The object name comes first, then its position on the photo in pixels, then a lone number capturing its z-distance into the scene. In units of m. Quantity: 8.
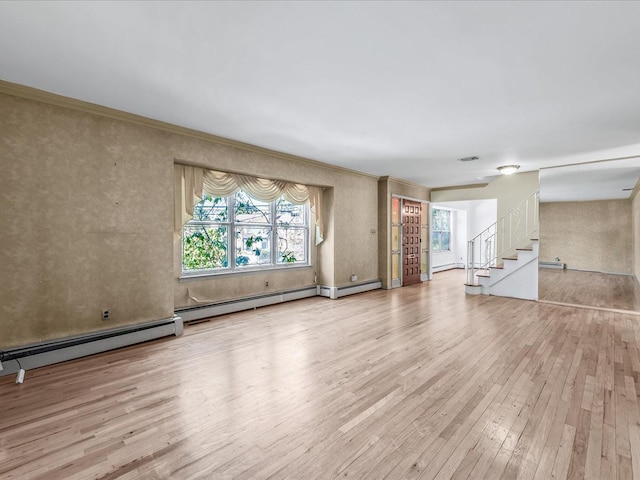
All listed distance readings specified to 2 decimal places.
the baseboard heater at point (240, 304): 4.71
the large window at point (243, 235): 4.93
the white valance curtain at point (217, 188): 4.46
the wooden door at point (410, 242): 8.26
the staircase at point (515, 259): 6.27
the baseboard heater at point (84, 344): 3.05
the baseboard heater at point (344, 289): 6.46
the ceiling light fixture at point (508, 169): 6.21
